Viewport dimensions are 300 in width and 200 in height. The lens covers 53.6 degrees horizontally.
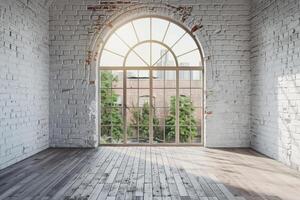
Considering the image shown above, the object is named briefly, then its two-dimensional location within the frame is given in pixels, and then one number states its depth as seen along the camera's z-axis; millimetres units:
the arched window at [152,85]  6527
